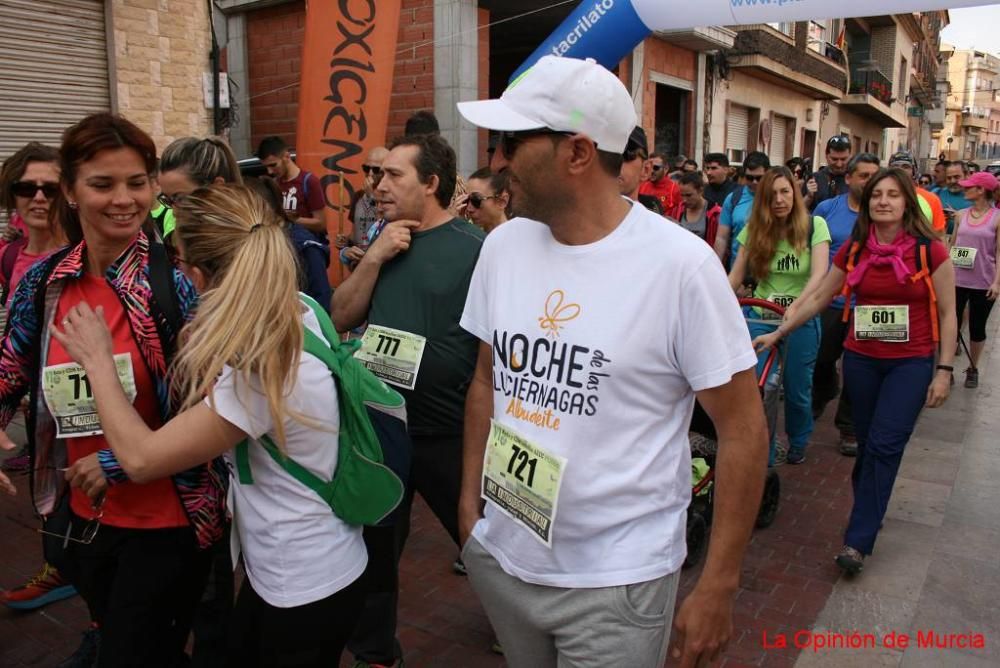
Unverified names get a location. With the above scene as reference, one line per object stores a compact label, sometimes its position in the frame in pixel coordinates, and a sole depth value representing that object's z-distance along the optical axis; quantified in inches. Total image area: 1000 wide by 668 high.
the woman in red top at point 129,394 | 87.6
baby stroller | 156.7
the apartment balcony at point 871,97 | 1025.5
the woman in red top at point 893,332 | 151.8
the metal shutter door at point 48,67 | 301.3
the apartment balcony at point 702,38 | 511.5
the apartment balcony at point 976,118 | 3016.7
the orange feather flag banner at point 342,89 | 225.3
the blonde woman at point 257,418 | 71.5
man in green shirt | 116.2
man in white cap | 65.3
